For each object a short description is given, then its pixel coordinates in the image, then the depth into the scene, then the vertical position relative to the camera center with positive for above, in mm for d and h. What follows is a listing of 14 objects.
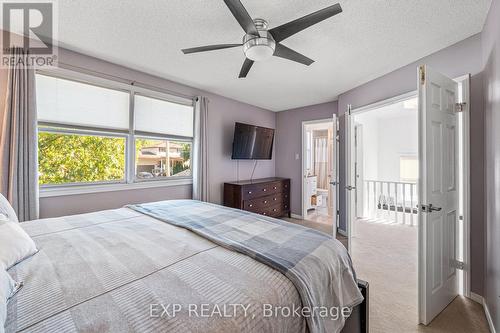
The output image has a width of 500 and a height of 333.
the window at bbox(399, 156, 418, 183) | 4734 -49
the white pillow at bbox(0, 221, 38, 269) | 1031 -393
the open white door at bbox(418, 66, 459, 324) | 1737 -208
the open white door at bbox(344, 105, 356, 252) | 3131 -33
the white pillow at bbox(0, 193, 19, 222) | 1474 -296
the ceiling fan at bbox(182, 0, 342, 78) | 1421 +997
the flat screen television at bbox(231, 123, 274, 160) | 4105 +483
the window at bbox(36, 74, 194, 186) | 2451 +426
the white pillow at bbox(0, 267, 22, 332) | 660 -435
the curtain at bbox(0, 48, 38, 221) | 2059 +231
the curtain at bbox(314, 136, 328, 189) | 6438 +196
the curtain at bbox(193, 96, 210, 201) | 3566 +238
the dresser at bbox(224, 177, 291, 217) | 3871 -547
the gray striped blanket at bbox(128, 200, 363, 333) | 1055 -478
